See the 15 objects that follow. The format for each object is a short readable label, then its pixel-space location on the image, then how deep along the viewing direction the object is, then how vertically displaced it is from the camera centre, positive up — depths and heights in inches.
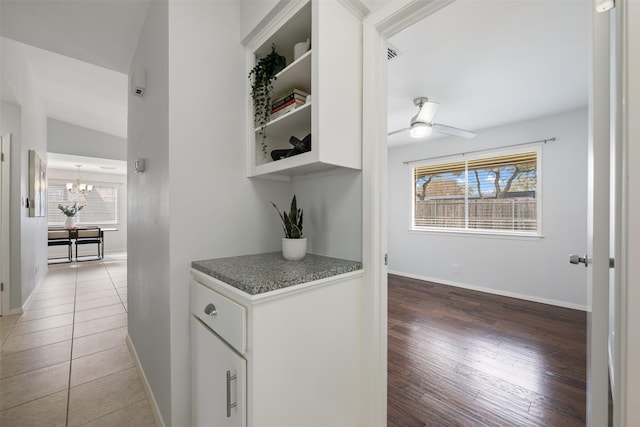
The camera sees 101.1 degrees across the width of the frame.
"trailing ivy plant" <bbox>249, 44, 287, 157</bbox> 55.1 +27.6
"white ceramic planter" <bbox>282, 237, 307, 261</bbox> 53.6 -7.3
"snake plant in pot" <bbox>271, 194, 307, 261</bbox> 53.7 -5.3
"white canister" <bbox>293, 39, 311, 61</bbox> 51.5 +32.4
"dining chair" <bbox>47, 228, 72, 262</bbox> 215.0 -19.3
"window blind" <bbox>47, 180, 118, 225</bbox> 265.3 +12.1
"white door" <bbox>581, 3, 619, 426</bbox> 28.2 +0.3
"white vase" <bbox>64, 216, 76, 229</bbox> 241.9 -8.4
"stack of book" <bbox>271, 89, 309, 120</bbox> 53.2 +23.0
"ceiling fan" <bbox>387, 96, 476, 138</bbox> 108.3 +37.9
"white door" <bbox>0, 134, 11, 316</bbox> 109.0 -2.8
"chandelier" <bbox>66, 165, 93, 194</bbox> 266.4 +27.2
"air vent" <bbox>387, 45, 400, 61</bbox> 78.8 +49.4
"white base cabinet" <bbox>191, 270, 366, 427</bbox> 35.5 -22.1
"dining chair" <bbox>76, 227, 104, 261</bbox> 226.8 -19.7
